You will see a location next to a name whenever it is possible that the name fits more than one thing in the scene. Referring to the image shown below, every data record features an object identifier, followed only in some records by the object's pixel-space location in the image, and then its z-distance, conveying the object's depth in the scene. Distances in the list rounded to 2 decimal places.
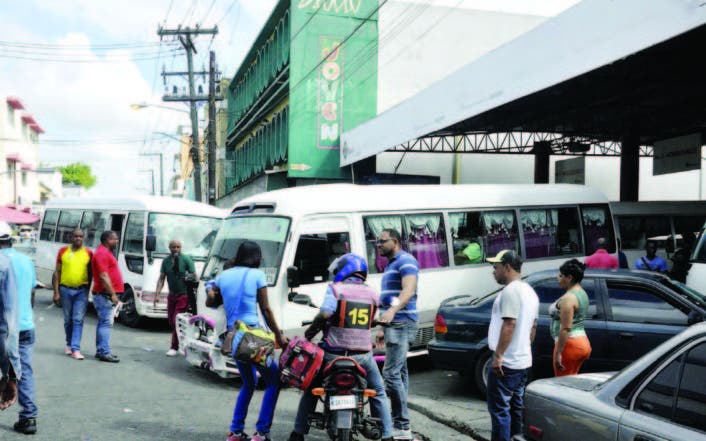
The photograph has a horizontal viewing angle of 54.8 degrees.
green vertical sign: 29.52
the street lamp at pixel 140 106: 26.56
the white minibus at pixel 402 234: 8.81
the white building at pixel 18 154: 57.06
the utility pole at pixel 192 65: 28.30
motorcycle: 5.23
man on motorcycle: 5.38
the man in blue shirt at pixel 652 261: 12.68
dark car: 7.21
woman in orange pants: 5.91
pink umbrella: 32.33
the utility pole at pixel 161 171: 67.53
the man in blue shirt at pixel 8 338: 5.59
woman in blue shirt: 5.81
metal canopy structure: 10.76
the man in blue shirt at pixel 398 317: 6.21
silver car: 3.05
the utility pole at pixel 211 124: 25.40
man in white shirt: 5.21
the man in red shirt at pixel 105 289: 9.88
